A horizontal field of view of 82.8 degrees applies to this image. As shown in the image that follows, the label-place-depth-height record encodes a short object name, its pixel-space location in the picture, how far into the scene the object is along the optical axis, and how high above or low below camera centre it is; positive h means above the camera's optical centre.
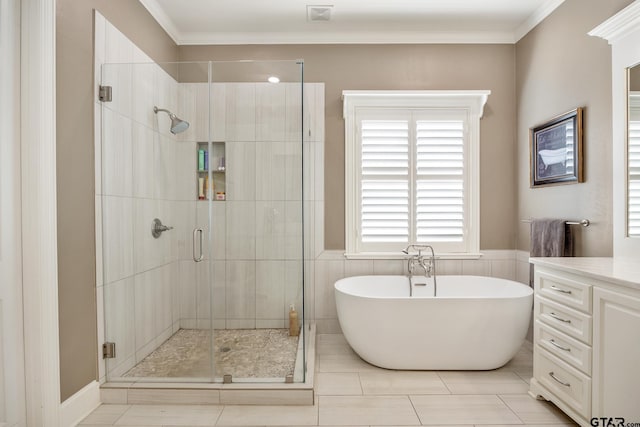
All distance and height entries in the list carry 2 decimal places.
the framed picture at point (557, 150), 2.46 +0.43
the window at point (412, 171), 3.27 +0.34
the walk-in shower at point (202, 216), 2.21 -0.04
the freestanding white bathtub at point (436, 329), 2.42 -0.82
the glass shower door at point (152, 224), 2.21 -0.09
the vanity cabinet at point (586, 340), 1.50 -0.63
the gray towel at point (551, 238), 2.51 -0.21
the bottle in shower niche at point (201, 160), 2.20 +0.30
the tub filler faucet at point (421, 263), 3.16 -0.48
